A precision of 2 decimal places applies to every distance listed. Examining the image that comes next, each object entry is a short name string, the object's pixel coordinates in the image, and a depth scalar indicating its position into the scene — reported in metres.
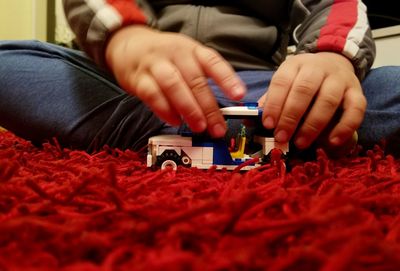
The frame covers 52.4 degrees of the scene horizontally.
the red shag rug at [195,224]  0.17
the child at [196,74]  0.38
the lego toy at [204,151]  0.40
